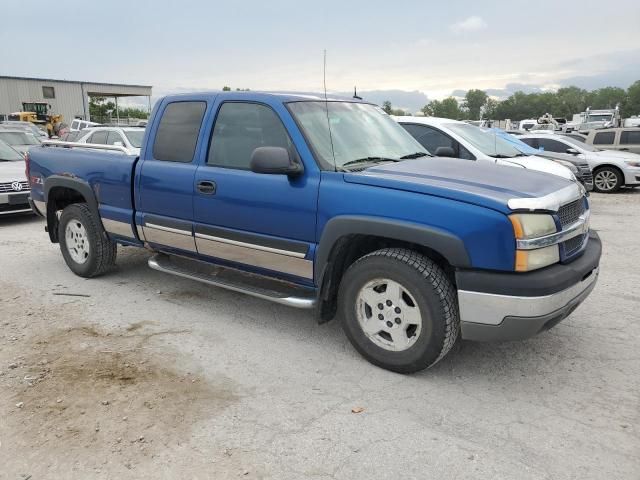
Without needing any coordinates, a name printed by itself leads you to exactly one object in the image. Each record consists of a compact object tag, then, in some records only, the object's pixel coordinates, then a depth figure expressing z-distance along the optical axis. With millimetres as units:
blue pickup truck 3168
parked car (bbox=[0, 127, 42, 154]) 13852
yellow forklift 32844
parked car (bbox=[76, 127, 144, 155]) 11891
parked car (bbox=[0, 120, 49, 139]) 19773
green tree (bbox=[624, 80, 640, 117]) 103938
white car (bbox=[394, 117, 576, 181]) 8086
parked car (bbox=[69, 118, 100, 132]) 22356
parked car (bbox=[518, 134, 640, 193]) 13414
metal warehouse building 46438
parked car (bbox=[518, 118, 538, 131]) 37312
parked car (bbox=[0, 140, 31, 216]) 9031
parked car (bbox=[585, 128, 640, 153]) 15648
